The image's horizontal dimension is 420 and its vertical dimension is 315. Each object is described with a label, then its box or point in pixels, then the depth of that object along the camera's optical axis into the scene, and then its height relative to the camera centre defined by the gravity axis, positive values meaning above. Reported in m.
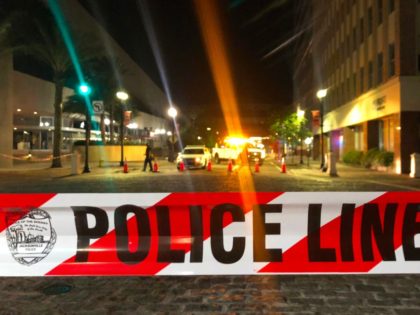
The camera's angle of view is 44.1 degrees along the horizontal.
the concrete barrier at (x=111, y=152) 39.06 +0.23
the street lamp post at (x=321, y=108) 30.08 +2.55
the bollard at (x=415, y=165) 22.89 -0.63
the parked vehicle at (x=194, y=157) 30.90 -0.21
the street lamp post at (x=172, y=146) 41.34 +0.65
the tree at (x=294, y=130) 44.16 +1.95
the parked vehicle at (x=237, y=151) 39.72 +0.16
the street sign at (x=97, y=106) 27.12 +2.57
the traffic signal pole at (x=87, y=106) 26.89 +2.56
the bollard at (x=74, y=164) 25.22 -0.45
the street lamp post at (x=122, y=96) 35.13 +4.00
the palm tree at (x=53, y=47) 27.67 +6.15
